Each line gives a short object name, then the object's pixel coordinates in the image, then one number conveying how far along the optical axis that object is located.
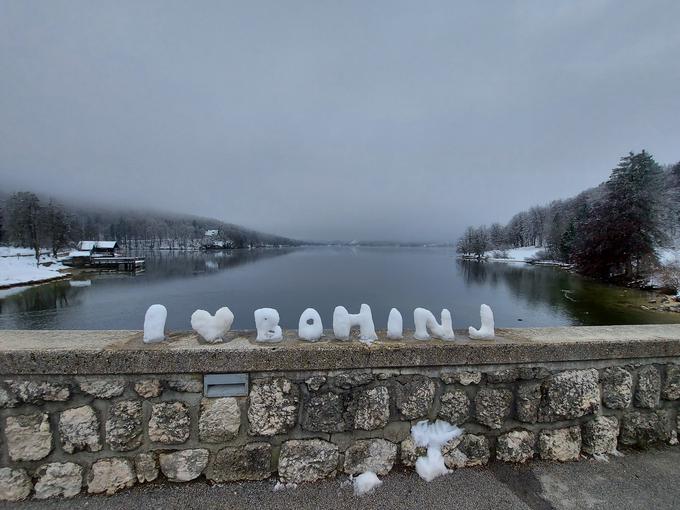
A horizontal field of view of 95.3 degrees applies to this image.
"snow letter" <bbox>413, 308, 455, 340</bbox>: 2.22
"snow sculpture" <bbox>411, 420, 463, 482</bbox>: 2.03
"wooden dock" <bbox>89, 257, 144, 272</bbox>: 57.12
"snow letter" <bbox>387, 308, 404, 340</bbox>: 2.21
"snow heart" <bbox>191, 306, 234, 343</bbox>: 2.04
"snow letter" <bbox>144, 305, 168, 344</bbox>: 1.98
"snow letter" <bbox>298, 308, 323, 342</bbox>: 2.12
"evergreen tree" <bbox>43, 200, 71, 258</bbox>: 59.72
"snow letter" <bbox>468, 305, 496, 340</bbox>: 2.24
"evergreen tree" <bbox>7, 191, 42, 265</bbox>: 56.91
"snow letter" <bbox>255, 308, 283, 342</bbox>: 2.08
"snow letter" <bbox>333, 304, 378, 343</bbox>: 2.12
